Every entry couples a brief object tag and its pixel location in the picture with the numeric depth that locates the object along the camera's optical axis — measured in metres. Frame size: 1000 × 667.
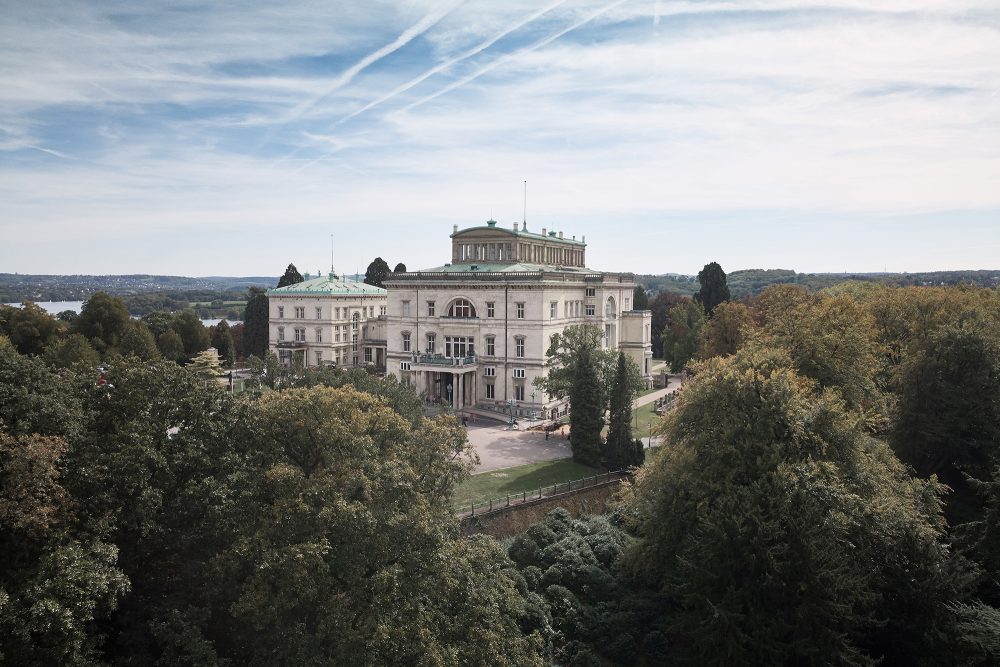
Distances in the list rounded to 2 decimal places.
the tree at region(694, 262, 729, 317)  94.75
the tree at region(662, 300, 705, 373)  80.88
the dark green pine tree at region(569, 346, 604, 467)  44.31
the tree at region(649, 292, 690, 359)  114.31
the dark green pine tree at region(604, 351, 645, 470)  44.12
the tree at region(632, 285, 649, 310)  103.12
